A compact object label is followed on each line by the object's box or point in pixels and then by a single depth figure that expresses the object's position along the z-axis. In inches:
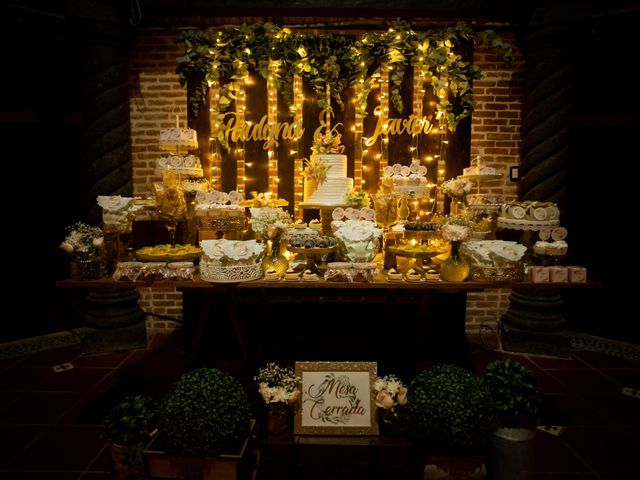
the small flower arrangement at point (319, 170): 175.0
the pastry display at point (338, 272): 134.3
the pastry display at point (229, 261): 131.0
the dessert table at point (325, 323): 174.1
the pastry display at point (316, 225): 178.3
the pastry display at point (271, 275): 135.1
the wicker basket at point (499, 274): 133.6
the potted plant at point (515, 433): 107.5
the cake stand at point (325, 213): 172.1
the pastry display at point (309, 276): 135.8
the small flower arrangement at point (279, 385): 116.3
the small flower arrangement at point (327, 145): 184.4
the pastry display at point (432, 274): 138.2
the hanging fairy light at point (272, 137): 231.6
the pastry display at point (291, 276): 136.9
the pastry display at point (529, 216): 145.9
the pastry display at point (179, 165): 179.9
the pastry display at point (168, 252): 141.5
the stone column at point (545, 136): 193.5
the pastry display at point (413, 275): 136.0
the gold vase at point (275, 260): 140.0
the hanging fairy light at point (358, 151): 232.5
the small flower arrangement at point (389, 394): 112.6
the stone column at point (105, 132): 193.3
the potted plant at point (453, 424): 101.1
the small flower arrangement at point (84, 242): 134.8
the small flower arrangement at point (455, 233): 133.6
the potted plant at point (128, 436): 111.6
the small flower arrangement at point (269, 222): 141.9
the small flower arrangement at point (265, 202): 183.3
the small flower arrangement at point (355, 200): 172.6
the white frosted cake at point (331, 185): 173.2
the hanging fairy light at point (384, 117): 231.0
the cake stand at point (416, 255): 141.9
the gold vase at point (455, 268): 134.3
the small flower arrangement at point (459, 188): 170.6
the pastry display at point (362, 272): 135.4
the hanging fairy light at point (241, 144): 229.9
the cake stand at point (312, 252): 138.7
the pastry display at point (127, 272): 134.8
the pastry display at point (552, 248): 137.9
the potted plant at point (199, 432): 101.9
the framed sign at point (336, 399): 113.7
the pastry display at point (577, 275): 135.6
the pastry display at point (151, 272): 135.3
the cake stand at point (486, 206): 164.0
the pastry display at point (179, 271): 136.4
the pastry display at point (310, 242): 139.9
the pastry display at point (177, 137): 186.1
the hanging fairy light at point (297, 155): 231.8
